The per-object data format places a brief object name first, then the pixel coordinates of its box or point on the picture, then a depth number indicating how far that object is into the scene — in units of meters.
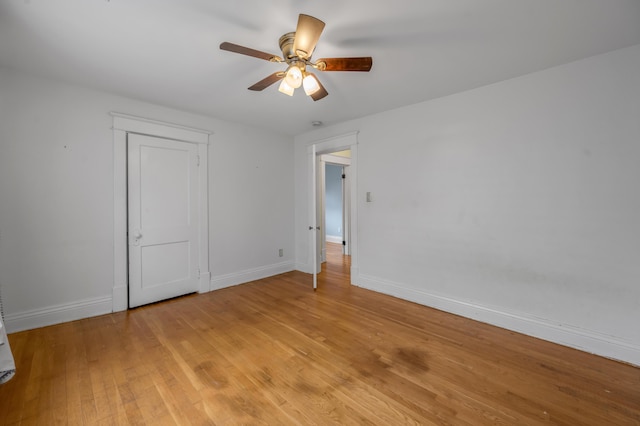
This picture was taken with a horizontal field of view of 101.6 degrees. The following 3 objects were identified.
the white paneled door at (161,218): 3.19
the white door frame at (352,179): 3.94
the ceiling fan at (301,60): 1.63
